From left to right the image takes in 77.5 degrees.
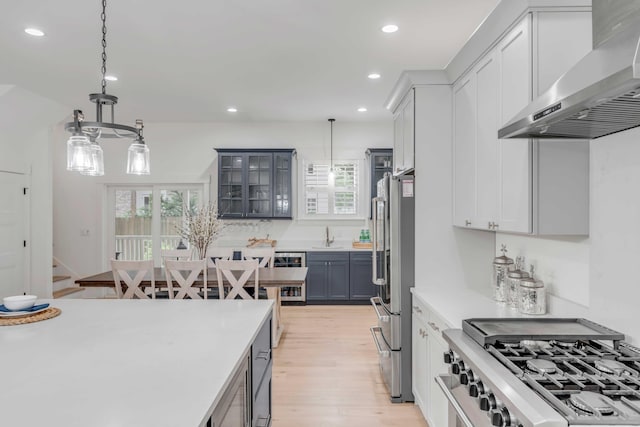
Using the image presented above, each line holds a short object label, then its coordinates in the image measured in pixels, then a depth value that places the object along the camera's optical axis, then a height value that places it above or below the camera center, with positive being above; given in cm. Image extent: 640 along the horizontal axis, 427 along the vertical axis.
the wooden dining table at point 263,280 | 369 -64
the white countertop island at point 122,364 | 104 -52
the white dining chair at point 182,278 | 368 -57
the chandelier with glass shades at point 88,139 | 219 +41
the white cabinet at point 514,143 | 194 +37
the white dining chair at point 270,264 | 440 -58
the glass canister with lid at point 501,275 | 252 -39
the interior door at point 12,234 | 507 -28
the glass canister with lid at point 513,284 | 229 -41
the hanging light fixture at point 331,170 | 607 +72
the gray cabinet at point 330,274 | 600 -91
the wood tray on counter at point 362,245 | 617 -49
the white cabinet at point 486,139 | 229 +45
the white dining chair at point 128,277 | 360 -57
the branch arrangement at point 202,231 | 405 -18
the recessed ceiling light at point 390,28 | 321 +151
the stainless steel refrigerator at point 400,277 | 300 -49
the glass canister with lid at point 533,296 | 217 -45
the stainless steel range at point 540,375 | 108 -52
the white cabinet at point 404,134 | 308 +68
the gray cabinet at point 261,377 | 191 -86
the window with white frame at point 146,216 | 671 -5
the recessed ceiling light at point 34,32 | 325 +150
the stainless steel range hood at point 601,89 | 106 +37
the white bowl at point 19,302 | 202 -46
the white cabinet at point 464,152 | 260 +43
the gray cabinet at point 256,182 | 625 +49
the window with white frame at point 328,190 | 662 +39
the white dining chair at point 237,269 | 361 -55
